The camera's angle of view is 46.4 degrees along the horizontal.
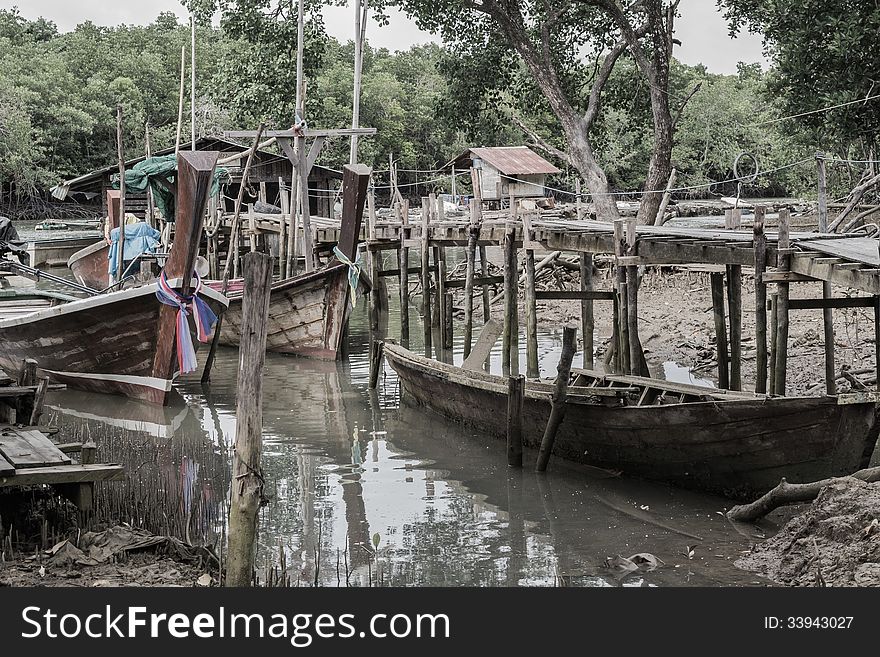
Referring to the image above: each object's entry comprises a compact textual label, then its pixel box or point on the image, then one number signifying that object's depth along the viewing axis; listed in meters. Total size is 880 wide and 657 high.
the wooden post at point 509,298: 14.73
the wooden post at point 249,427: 6.07
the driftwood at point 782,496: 7.61
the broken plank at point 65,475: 6.73
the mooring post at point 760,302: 10.05
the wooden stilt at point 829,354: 11.49
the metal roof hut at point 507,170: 40.34
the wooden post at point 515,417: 9.98
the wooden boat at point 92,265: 24.50
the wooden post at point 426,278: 16.66
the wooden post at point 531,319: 14.47
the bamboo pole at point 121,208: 14.14
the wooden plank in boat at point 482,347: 12.08
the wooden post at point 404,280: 17.48
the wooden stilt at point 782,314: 9.90
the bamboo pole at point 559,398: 9.36
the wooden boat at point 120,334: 12.54
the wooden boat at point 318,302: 16.44
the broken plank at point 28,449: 7.14
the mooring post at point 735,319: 11.66
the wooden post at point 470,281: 15.87
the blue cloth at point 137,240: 17.66
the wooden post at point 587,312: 14.98
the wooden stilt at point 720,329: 12.27
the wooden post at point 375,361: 14.54
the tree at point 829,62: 12.84
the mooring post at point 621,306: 12.02
